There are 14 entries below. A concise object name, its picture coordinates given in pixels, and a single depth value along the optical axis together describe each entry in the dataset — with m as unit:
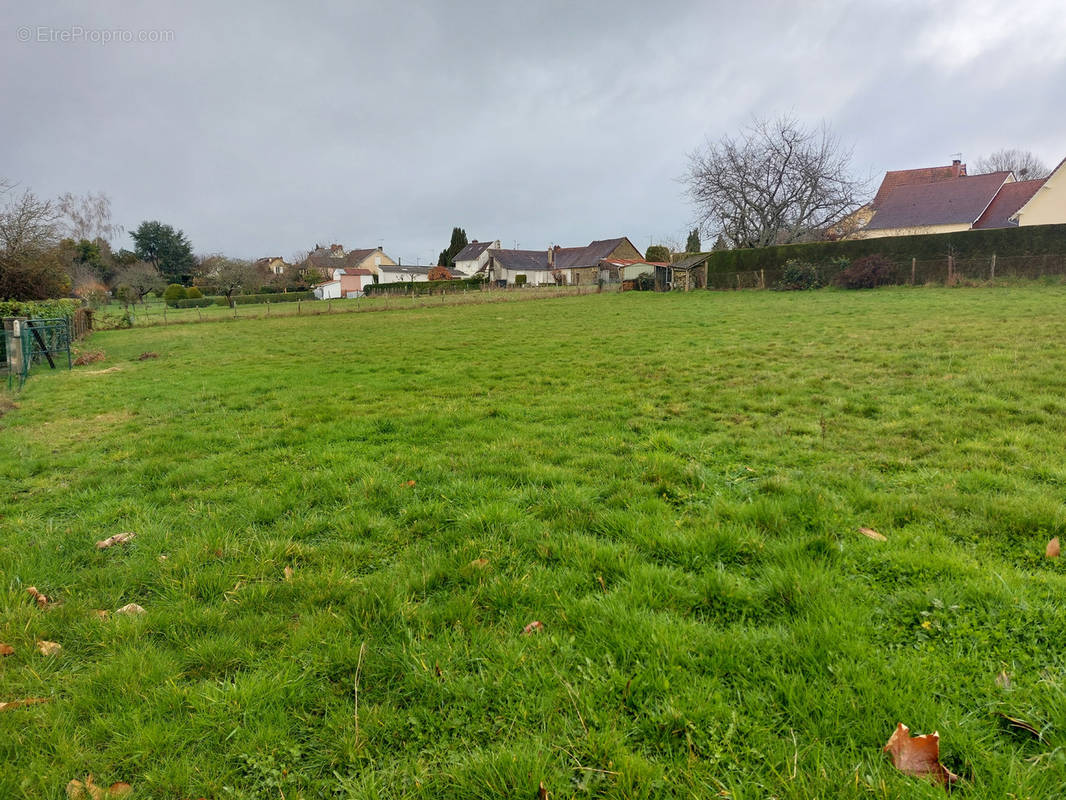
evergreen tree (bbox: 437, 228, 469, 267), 82.94
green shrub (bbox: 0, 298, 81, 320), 13.76
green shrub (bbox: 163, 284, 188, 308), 53.20
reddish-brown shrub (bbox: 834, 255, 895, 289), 24.78
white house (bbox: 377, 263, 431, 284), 83.38
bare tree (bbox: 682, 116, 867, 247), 34.47
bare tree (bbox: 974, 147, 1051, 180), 52.68
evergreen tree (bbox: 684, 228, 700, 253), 64.61
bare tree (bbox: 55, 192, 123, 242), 52.22
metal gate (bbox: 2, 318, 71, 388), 10.54
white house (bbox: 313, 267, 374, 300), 69.75
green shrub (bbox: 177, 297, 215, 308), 47.66
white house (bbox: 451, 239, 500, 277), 76.11
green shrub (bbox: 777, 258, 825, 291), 27.67
